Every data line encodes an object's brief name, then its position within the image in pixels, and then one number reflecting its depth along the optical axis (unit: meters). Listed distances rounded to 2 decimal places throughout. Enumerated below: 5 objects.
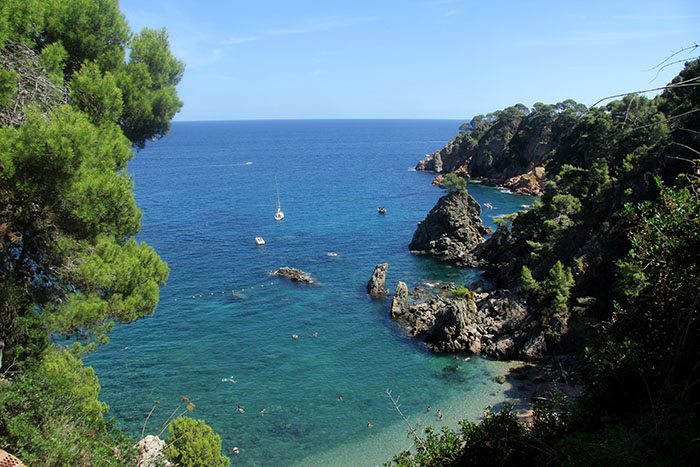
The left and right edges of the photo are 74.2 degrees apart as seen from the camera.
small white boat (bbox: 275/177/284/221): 66.62
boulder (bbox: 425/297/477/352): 30.78
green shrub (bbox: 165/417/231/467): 14.82
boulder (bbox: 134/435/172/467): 11.48
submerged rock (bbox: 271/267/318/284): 43.00
